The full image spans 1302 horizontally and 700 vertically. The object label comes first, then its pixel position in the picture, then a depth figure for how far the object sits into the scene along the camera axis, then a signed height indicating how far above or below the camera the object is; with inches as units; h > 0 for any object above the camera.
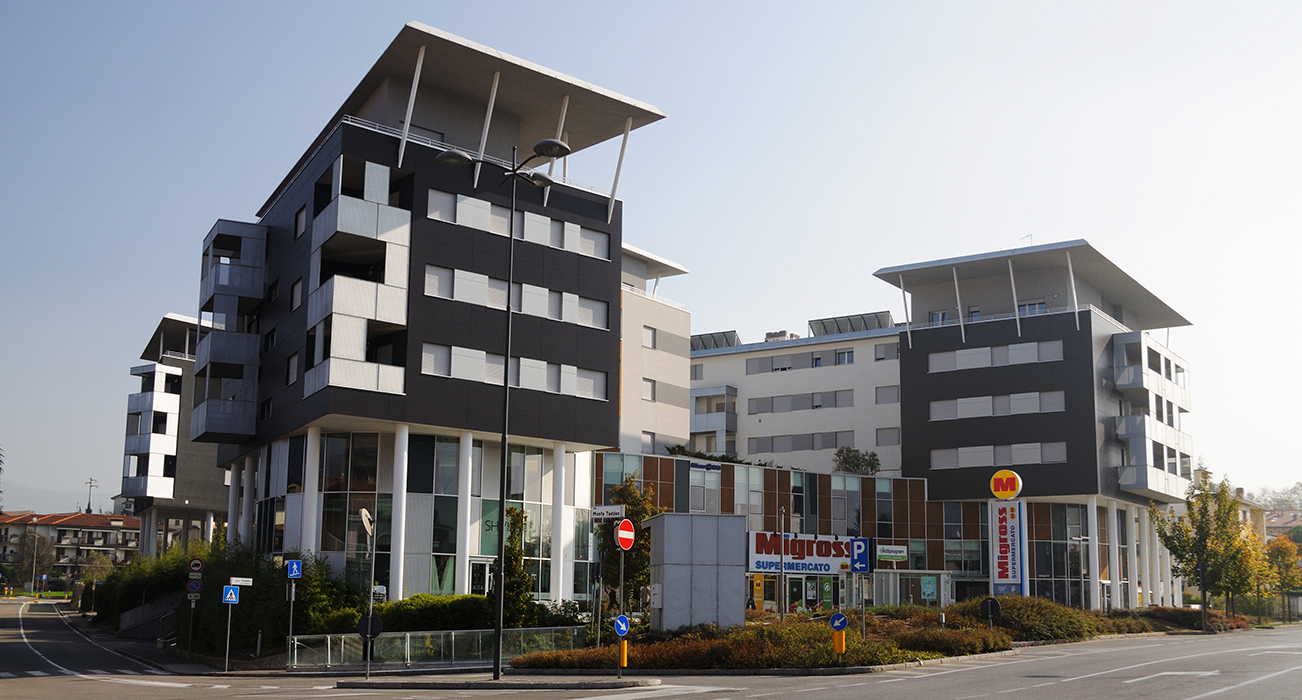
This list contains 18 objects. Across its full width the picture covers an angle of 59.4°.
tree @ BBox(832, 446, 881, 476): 2893.7 +119.2
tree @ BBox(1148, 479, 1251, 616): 2669.8 -63.4
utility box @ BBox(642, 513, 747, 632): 1228.5 -70.9
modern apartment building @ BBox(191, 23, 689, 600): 1641.2 +264.4
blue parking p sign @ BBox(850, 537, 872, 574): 1332.4 -55.2
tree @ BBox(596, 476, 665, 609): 1652.3 -57.7
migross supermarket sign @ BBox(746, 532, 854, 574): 2363.4 -95.5
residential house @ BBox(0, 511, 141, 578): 7022.6 -200.7
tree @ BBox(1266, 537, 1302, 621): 3570.4 -158.2
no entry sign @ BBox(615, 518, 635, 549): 972.6 -22.9
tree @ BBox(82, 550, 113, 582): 4219.5 -275.1
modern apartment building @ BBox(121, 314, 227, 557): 3260.3 +162.4
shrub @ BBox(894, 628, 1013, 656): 1296.8 -150.9
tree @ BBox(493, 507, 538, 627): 1465.3 -102.3
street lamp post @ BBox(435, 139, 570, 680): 1050.1 +318.7
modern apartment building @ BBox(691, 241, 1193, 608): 2645.2 +258.2
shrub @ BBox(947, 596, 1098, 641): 1627.7 -158.3
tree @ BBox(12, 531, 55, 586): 6294.3 -300.4
